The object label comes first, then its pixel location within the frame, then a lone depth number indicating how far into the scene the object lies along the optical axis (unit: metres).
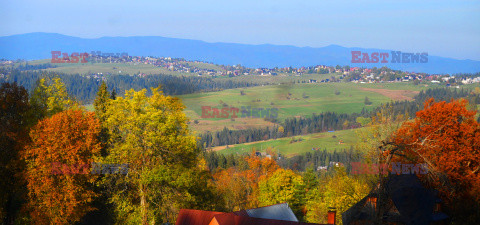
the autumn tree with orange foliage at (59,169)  27.00
